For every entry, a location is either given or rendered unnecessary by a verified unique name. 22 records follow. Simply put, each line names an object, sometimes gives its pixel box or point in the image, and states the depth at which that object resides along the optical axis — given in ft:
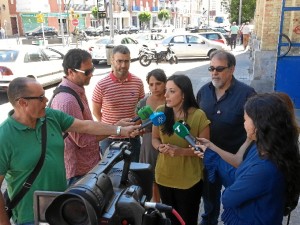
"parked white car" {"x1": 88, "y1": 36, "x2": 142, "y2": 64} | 53.67
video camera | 4.00
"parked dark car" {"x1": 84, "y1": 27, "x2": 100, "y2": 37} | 136.15
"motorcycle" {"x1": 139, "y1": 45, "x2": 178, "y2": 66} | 53.72
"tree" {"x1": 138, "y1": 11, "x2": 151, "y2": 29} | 184.14
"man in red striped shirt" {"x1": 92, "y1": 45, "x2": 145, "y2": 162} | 11.30
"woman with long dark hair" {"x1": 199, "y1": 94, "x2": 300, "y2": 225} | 5.63
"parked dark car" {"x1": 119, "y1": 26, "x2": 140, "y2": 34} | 138.68
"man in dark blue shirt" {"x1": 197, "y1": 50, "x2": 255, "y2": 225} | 9.45
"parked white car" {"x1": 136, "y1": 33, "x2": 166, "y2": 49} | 64.30
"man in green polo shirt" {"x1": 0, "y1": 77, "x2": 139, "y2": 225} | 6.25
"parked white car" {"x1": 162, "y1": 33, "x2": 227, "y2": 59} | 58.95
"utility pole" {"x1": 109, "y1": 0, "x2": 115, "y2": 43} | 52.18
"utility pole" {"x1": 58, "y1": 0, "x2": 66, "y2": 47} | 145.48
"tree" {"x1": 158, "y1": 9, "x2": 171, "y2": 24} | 198.29
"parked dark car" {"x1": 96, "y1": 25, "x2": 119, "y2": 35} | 128.88
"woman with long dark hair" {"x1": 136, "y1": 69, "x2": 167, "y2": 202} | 10.57
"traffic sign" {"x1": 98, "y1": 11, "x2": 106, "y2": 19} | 53.47
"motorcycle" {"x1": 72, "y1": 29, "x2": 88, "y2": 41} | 109.13
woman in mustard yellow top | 8.68
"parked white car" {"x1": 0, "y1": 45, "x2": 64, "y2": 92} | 29.30
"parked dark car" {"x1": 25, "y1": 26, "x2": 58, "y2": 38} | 121.79
